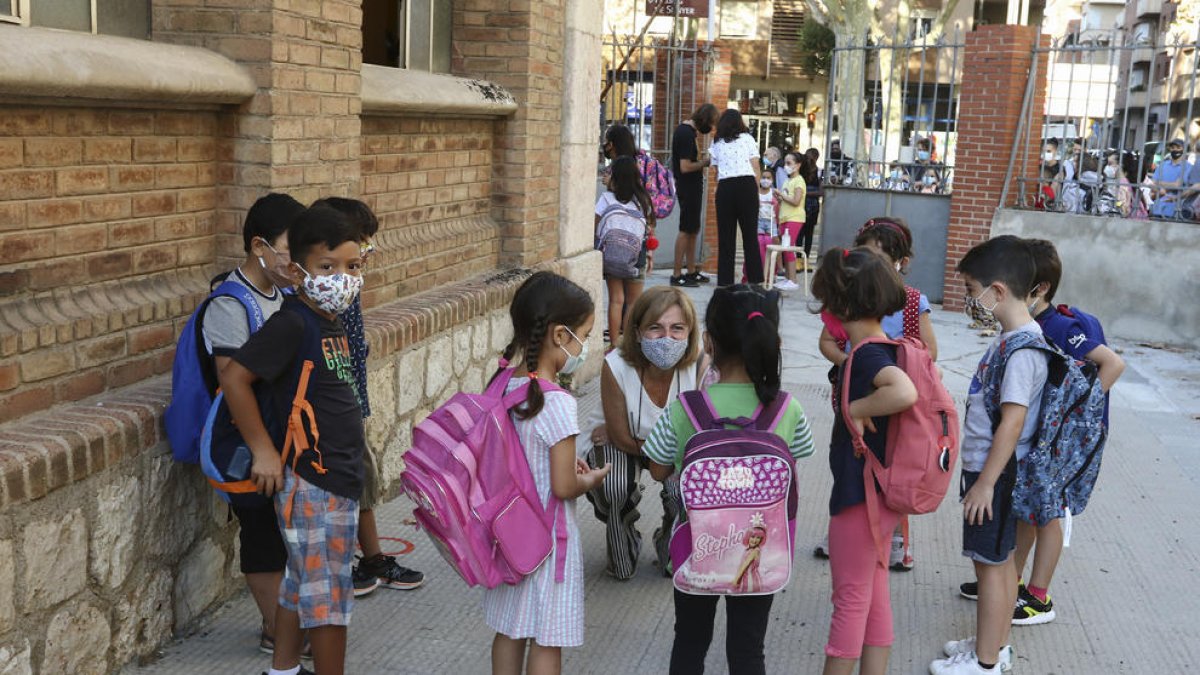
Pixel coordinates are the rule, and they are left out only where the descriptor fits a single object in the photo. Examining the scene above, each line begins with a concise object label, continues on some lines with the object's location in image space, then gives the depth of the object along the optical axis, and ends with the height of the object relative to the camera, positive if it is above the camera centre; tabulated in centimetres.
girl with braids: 330 -89
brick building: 347 -50
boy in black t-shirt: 339 -89
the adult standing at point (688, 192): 1301 -73
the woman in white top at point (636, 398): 421 -101
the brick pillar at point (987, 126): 1214 +9
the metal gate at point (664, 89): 1512 +44
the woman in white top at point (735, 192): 1104 -59
